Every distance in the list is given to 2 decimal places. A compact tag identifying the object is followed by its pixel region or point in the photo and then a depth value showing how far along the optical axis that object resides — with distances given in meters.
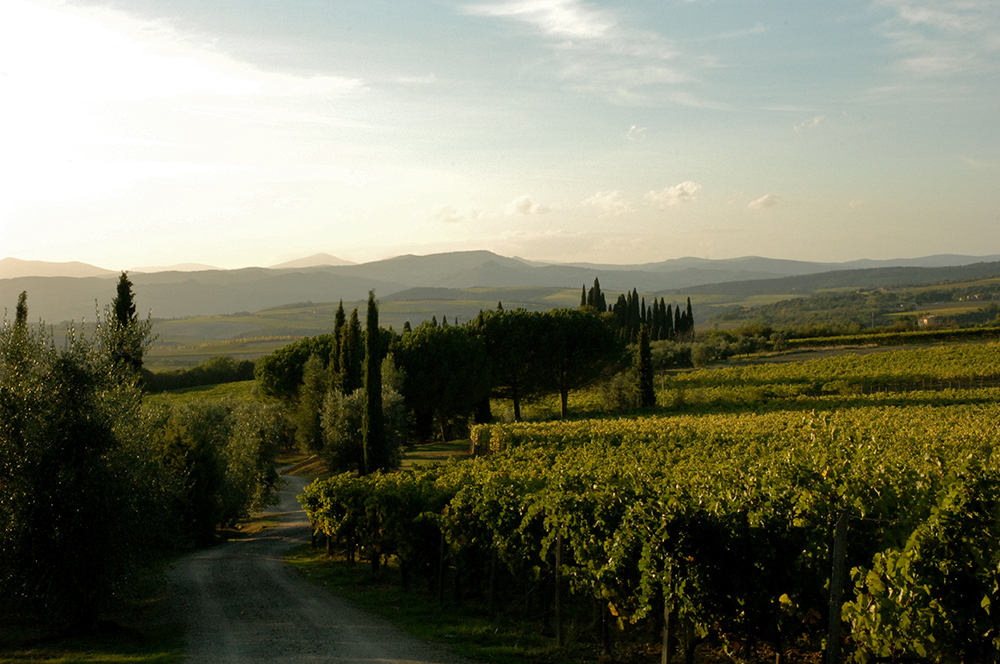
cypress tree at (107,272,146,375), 17.05
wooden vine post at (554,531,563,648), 11.98
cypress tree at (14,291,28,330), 22.50
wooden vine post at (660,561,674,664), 9.45
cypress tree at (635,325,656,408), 59.66
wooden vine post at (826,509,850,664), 7.80
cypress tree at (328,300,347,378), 51.75
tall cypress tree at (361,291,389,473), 37.44
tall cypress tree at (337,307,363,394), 47.91
